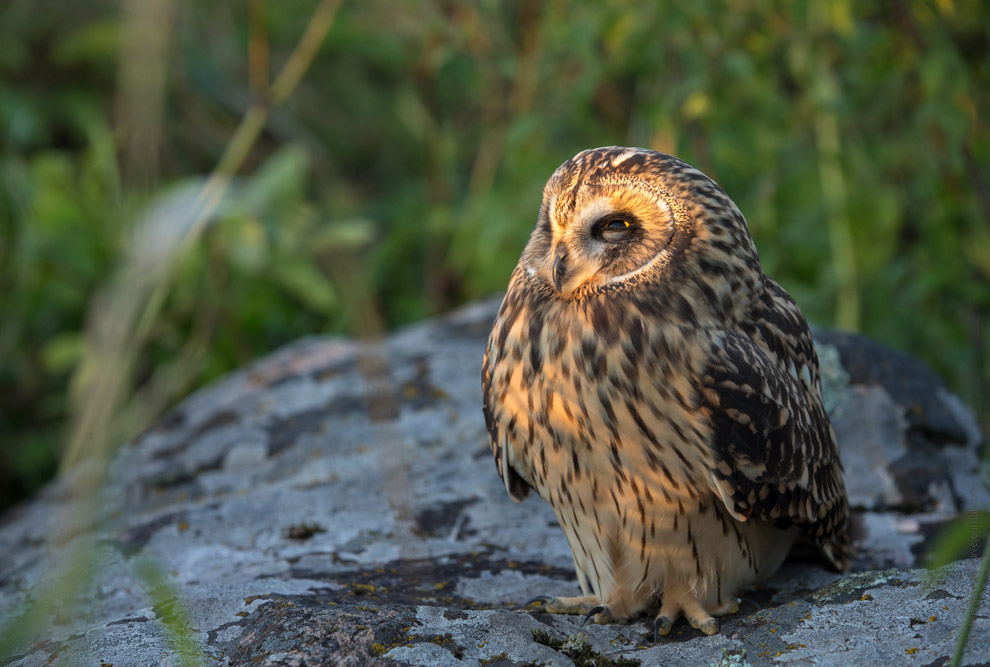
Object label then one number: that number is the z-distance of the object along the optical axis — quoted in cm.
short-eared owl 572
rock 568
